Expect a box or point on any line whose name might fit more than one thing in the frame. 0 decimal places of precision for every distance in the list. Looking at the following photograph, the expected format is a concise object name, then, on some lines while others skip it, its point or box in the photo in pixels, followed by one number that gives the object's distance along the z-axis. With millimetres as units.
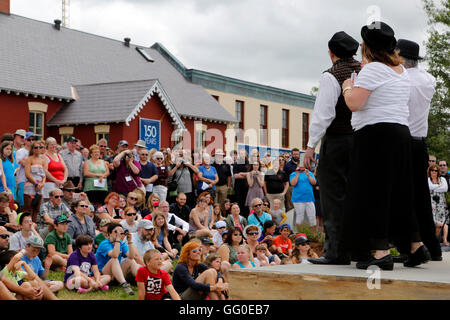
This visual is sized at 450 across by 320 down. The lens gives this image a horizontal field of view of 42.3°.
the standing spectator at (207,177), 13680
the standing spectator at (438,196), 12984
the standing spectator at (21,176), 10508
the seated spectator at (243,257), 9258
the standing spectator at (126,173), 12023
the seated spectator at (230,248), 9272
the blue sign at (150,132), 24516
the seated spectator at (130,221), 10141
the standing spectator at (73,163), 11977
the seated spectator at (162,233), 10633
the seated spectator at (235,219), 12273
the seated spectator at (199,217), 12023
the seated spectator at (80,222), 9820
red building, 23172
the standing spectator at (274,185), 14477
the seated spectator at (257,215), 12766
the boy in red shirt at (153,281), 7617
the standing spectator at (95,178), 11781
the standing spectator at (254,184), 14273
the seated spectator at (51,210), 9875
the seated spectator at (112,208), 10782
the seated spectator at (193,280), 7961
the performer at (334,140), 4914
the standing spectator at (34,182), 10406
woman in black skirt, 4414
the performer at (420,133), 4996
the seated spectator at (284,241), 11469
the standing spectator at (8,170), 10012
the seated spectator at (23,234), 8547
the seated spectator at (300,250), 10400
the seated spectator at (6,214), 9141
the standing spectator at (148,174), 12547
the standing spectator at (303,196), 13062
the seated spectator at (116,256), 9062
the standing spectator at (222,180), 14344
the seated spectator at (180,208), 12352
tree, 23792
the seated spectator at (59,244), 9328
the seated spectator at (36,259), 8047
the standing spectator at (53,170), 10883
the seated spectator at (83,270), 8469
